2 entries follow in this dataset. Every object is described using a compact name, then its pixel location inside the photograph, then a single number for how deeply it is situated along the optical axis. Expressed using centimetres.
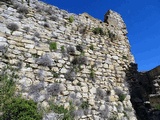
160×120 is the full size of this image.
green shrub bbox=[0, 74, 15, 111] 446
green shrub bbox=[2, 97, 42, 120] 416
